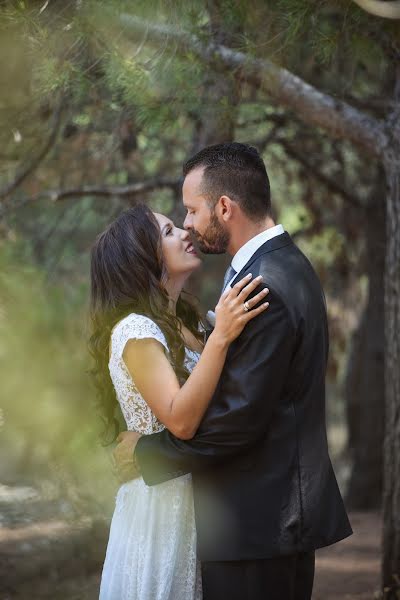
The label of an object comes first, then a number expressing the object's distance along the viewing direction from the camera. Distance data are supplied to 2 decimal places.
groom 4.89
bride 4.95
